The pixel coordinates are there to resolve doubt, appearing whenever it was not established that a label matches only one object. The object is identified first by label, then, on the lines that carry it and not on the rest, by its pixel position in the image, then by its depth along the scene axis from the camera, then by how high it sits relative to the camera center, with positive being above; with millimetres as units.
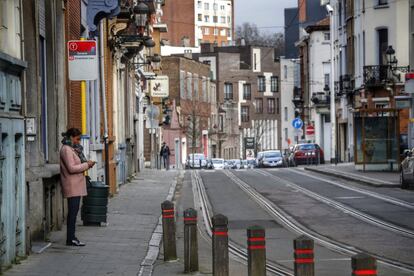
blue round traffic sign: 75394 -319
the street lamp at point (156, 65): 54025 +3537
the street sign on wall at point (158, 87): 65562 +2205
